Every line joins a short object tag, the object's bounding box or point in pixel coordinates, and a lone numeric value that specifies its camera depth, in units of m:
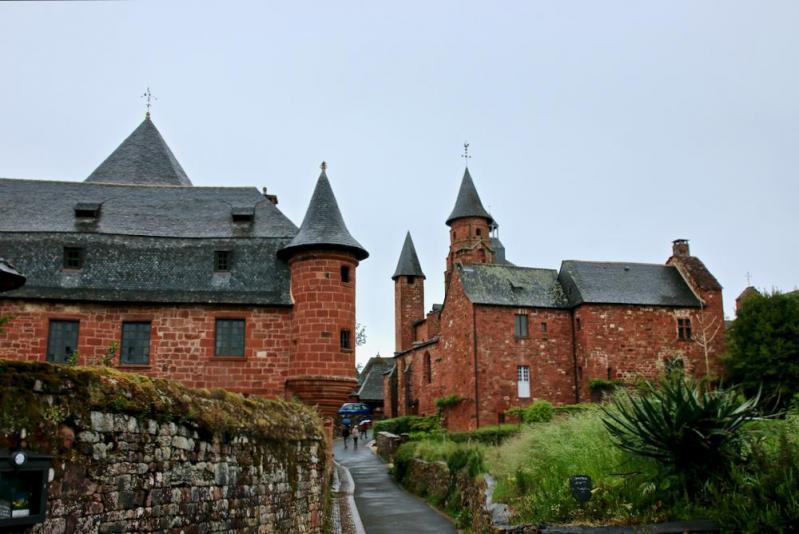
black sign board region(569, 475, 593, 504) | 10.16
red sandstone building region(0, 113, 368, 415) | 23.92
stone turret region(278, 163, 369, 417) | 24.00
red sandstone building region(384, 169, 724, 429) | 43.22
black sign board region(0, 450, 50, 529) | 6.01
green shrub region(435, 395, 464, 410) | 44.06
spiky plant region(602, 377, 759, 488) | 10.05
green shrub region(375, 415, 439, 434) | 43.84
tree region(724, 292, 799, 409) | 41.03
